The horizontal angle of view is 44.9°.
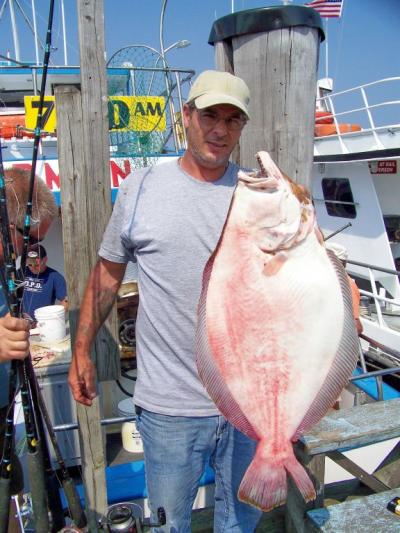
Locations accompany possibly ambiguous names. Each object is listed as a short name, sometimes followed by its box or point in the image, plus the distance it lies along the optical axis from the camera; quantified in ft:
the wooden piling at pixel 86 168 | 6.81
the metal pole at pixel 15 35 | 37.49
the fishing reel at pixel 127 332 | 15.26
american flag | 34.17
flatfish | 4.73
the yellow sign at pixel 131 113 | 24.47
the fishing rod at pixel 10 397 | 5.76
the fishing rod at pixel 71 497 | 6.64
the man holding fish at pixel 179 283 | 6.19
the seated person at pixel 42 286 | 14.05
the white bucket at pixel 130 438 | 12.51
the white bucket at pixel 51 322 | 11.52
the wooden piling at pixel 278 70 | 6.46
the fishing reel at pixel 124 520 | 6.57
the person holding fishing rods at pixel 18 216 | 7.78
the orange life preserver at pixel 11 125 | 25.84
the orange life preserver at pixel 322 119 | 36.13
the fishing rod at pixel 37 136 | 6.23
